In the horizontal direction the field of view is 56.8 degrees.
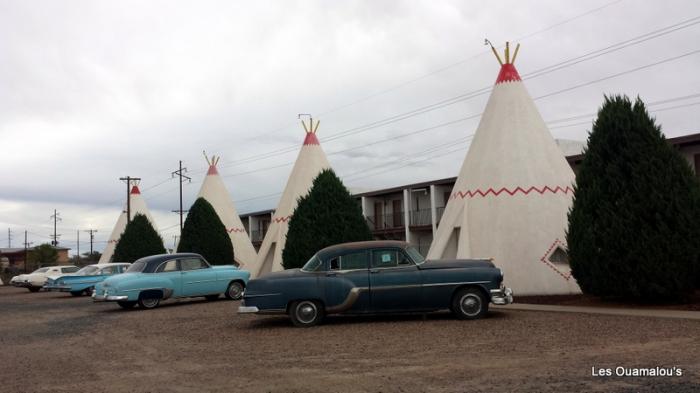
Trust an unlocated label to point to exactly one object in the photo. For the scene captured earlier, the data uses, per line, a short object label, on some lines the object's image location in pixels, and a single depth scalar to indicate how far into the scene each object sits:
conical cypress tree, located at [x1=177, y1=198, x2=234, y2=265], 26.28
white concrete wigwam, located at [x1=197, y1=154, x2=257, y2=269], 31.62
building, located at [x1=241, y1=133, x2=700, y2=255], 31.81
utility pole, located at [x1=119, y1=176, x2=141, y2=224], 41.59
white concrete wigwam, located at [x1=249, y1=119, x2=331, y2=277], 25.58
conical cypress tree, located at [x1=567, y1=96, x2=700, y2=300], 11.75
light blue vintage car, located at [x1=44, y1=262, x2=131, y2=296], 23.42
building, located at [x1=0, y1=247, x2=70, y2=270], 82.75
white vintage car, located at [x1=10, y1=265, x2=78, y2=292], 29.56
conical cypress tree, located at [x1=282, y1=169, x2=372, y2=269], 18.33
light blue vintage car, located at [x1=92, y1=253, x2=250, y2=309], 15.85
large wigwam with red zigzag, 15.84
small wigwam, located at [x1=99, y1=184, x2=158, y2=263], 43.25
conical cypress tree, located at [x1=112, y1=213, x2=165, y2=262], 31.66
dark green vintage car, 10.44
